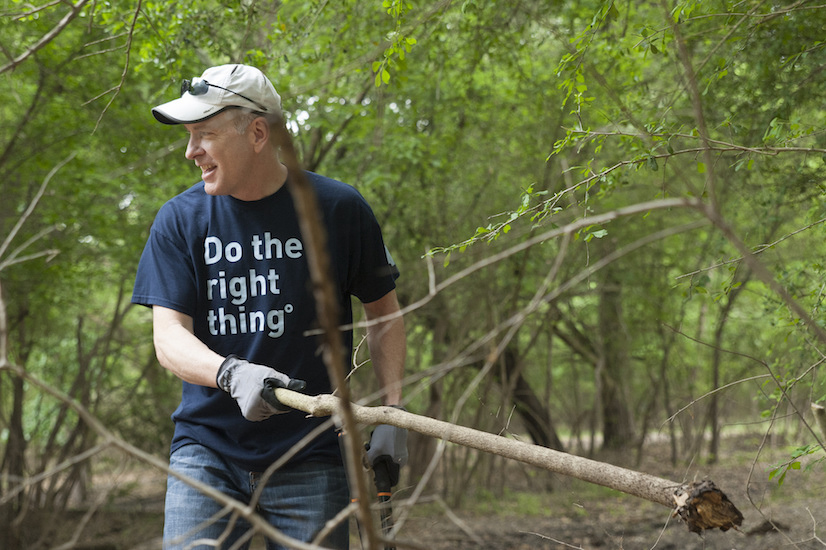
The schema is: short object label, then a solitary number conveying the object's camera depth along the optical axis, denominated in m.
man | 2.25
